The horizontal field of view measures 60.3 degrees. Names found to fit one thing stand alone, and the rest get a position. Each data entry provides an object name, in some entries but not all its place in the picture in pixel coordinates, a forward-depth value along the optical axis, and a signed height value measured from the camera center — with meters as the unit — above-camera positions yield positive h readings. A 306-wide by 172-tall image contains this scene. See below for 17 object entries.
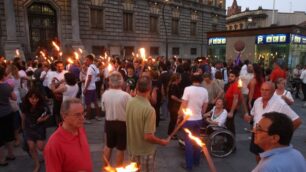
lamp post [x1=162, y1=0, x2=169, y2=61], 31.69 +5.31
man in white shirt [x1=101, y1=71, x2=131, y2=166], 4.59 -1.05
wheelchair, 5.68 -1.86
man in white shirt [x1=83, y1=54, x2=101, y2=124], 8.11 -0.99
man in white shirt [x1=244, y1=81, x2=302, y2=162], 4.02 -0.78
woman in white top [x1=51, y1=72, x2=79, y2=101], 6.59 -0.82
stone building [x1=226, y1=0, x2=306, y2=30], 51.81 +7.54
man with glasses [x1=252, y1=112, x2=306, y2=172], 2.06 -0.75
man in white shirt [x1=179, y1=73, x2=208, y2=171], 4.97 -0.97
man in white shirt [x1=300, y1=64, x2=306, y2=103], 12.20 -1.14
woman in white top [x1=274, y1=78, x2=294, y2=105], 5.75 -0.82
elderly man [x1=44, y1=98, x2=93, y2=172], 2.46 -0.87
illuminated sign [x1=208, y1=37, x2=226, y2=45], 24.50 +1.32
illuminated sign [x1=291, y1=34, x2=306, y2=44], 19.67 +1.22
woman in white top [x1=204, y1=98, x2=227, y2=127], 5.85 -1.36
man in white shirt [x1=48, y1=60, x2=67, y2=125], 6.96 -0.79
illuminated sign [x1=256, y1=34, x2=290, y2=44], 19.71 +1.23
